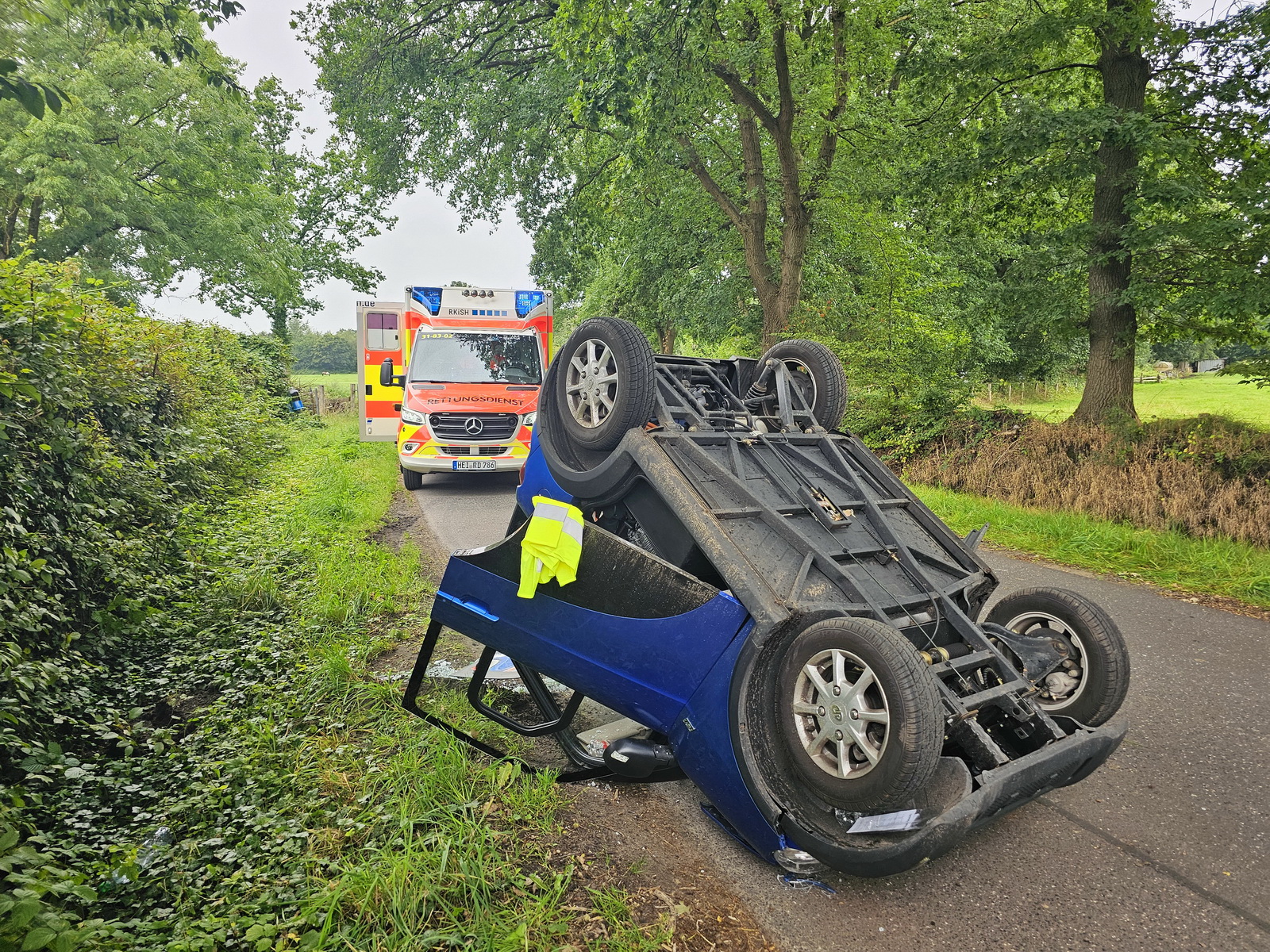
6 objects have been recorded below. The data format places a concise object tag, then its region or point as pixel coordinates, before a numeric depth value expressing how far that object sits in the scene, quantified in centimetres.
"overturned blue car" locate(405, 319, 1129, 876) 221
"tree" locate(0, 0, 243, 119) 335
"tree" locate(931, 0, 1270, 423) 838
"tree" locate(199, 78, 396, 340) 2298
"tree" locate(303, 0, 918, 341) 1246
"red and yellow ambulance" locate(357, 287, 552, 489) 1082
